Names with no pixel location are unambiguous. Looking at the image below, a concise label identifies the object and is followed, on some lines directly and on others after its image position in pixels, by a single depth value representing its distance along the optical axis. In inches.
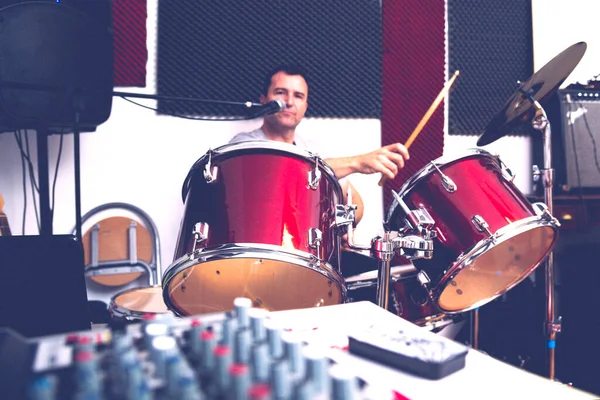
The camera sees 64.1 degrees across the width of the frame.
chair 96.3
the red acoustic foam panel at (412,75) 122.1
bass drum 73.0
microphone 64.7
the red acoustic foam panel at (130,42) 100.3
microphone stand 63.5
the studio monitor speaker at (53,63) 67.1
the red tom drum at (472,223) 63.6
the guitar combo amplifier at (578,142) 114.4
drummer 104.1
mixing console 15.6
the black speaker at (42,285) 36.5
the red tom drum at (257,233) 51.4
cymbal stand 80.0
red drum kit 52.5
